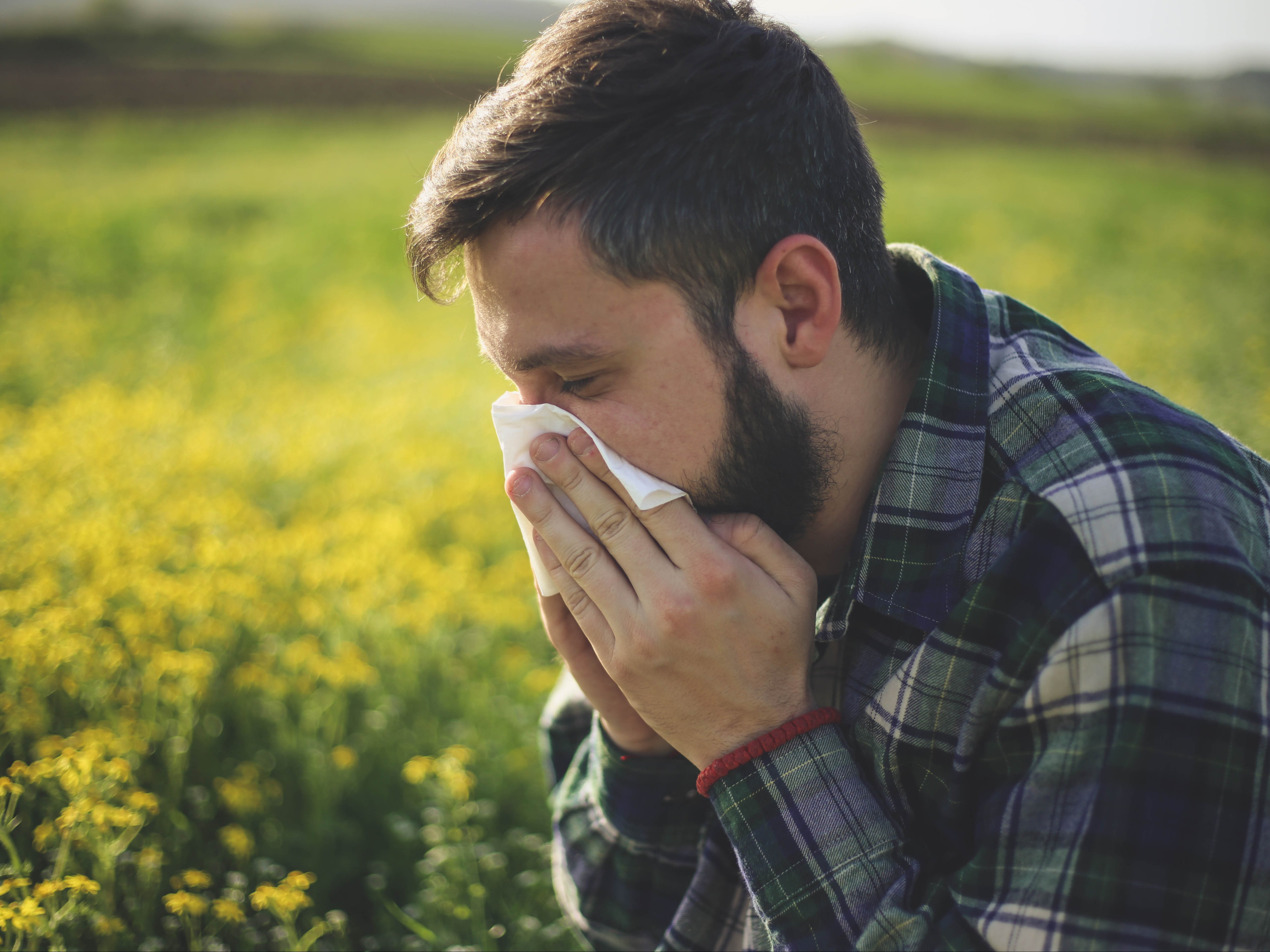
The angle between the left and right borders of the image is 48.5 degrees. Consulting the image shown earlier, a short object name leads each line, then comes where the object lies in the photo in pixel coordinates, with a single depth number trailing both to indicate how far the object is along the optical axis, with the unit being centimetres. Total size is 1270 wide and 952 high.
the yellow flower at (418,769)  82
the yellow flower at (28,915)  63
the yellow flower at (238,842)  78
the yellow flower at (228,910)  70
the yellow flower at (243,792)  82
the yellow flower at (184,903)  68
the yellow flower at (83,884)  65
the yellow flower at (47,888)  64
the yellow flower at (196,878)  70
